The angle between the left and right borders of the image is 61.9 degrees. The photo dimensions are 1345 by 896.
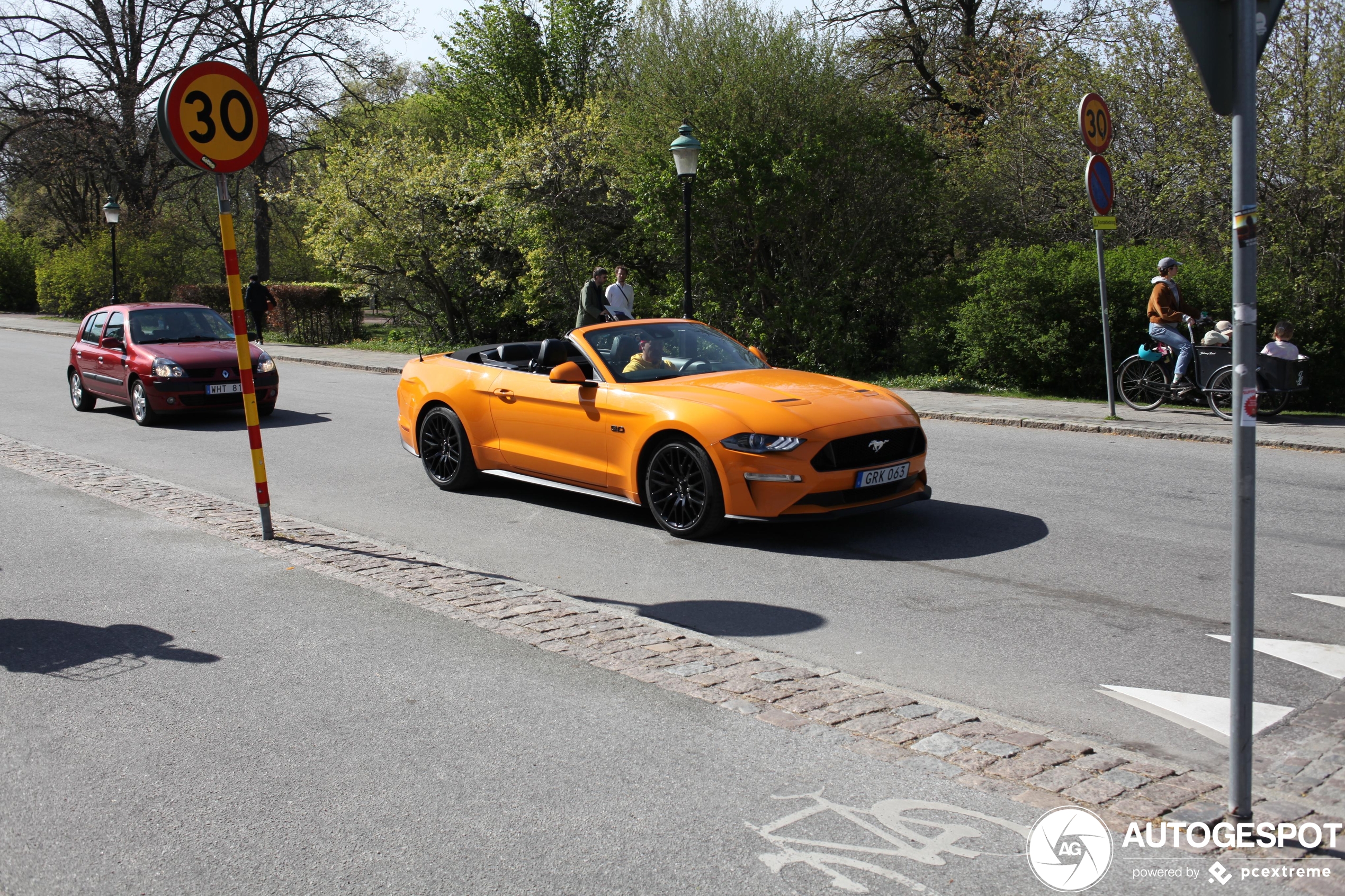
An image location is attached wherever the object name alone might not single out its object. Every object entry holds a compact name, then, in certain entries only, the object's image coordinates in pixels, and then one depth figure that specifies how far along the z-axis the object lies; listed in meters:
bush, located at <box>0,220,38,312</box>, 54.75
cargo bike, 12.16
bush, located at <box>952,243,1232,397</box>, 14.77
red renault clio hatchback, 14.72
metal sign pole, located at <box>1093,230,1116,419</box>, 12.77
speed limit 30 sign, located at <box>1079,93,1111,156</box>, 12.08
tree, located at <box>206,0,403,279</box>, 43.50
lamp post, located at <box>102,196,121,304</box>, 37.66
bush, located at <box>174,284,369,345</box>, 30.81
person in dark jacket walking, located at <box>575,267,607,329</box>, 16.70
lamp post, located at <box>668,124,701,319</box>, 15.98
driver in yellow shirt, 8.57
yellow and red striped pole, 7.26
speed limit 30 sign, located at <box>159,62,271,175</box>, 7.00
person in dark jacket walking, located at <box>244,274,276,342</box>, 29.11
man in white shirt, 17.48
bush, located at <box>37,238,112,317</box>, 44.38
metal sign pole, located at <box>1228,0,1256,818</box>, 3.21
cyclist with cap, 13.23
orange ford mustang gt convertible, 7.32
